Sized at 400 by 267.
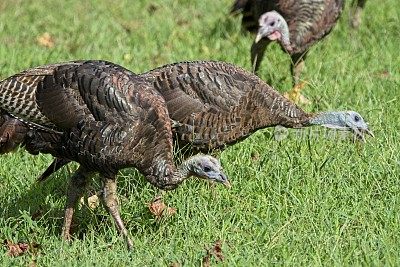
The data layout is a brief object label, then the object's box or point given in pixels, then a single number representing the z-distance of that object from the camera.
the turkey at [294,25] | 16.19
